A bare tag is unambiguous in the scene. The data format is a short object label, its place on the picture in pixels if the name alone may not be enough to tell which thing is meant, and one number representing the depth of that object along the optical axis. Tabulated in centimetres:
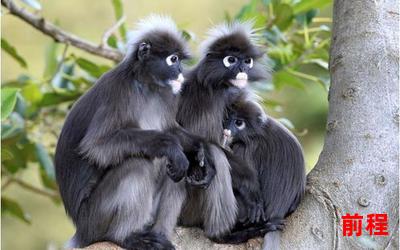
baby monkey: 765
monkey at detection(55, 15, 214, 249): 695
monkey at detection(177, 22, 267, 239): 724
